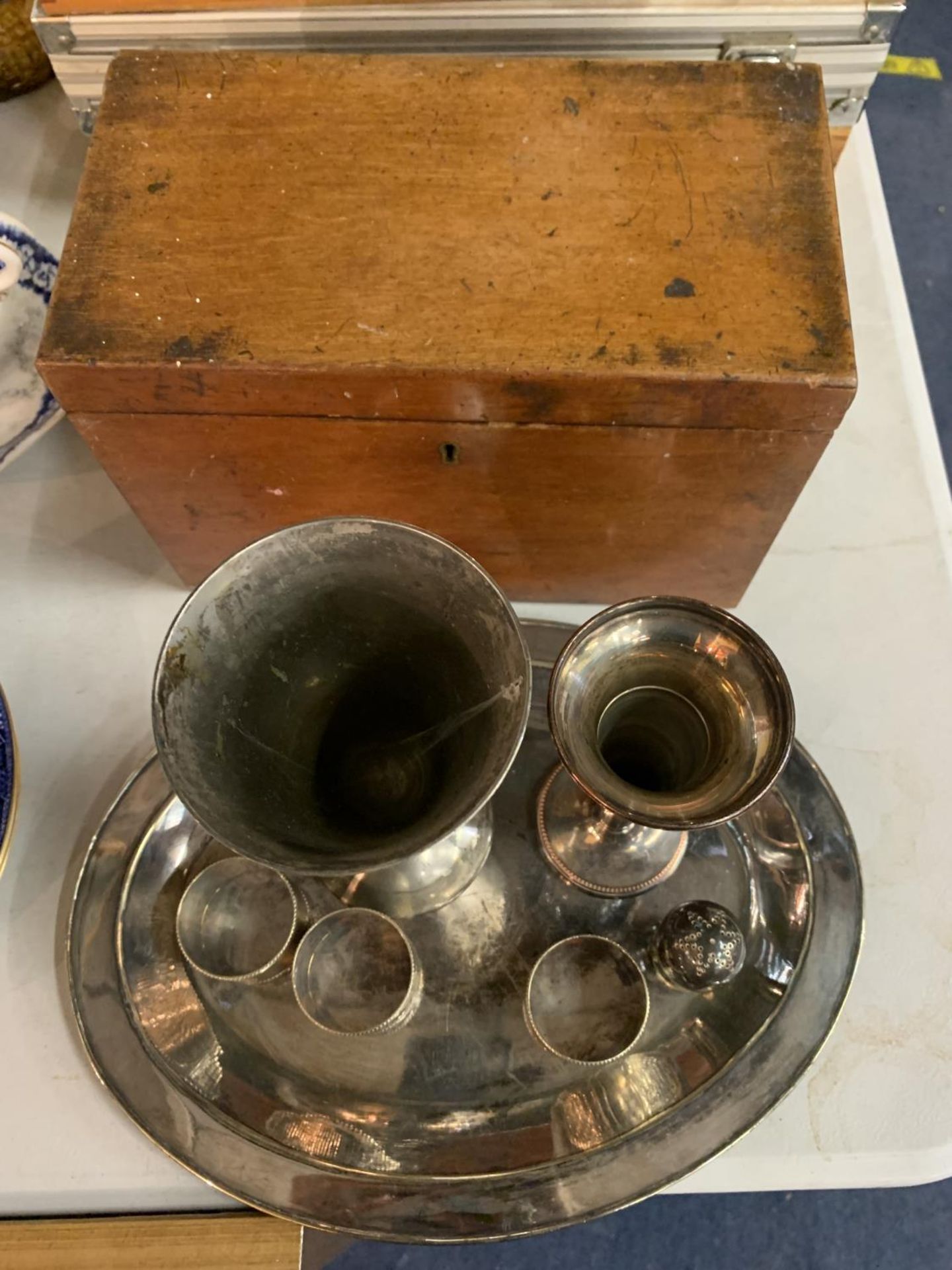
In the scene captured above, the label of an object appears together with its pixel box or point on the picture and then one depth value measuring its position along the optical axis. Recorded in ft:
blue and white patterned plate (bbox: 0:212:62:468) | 2.97
